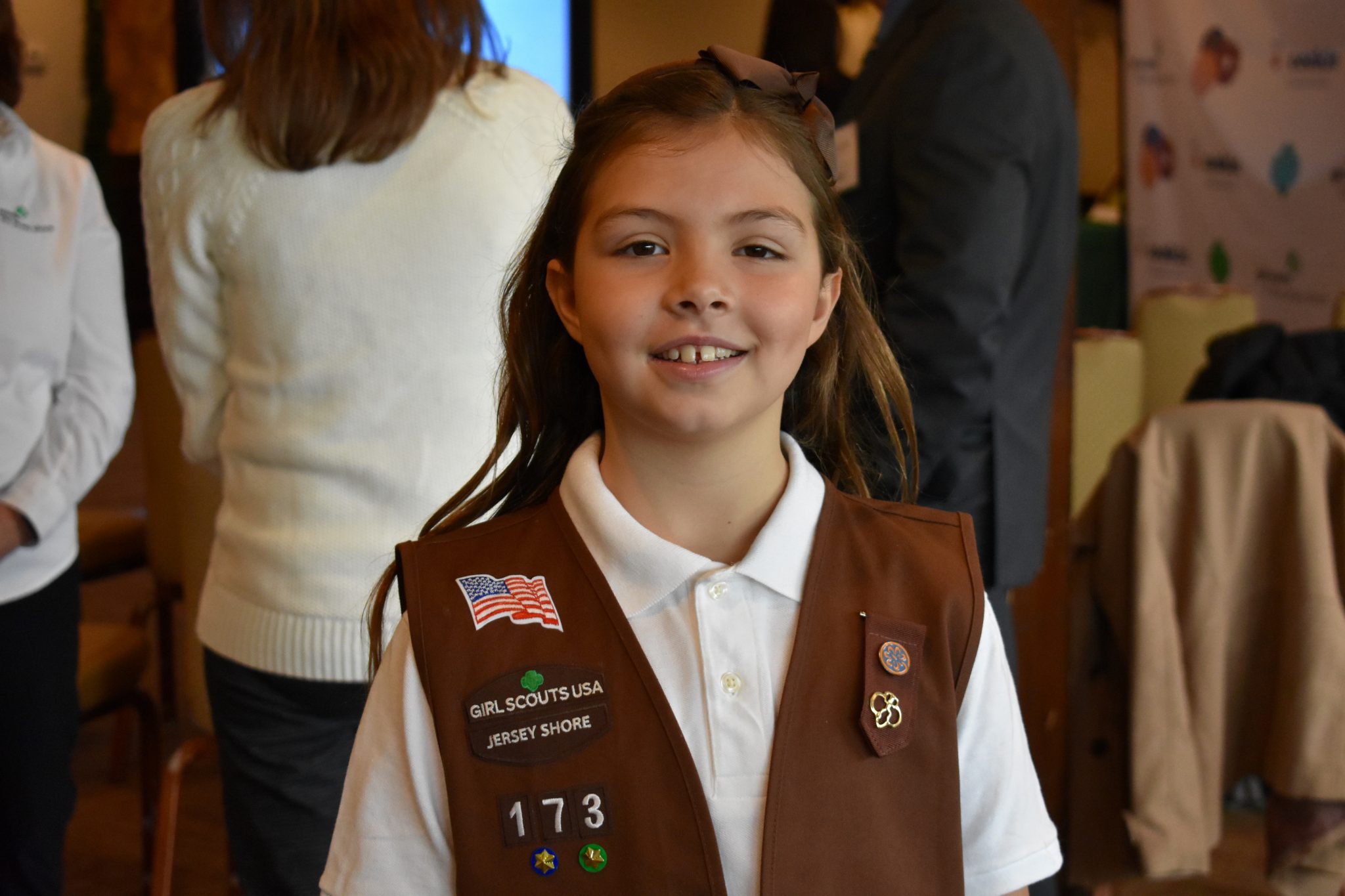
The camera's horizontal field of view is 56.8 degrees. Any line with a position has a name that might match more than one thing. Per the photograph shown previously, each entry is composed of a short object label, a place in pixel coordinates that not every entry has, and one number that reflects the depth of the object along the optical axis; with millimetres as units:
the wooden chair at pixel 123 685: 2127
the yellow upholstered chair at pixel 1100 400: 2980
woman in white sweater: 1182
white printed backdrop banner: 4363
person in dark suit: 1456
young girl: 808
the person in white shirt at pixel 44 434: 1437
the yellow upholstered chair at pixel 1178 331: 3406
